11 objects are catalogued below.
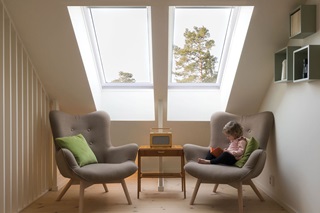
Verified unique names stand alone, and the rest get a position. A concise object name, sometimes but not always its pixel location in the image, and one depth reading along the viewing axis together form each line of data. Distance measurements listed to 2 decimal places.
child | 3.42
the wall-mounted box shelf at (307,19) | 2.80
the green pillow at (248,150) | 3.36
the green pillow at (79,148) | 3.43
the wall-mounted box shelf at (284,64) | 3.12
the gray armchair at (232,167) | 3.15
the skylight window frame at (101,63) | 3.93
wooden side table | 3.82
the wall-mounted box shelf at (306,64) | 2.65
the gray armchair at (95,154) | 3.19
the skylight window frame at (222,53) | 3.87
